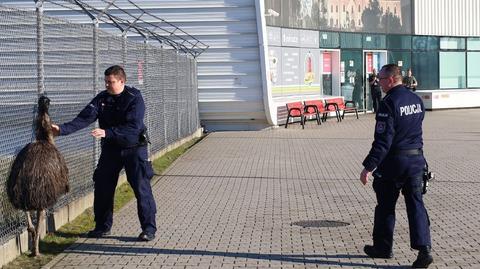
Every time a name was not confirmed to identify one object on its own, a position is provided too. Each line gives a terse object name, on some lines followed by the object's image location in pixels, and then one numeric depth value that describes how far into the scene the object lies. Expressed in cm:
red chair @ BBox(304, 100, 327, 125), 2756
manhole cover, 995
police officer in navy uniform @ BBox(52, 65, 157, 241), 876
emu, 781
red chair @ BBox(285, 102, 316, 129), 2653
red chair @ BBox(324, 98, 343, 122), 2889
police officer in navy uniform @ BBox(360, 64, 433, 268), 764
